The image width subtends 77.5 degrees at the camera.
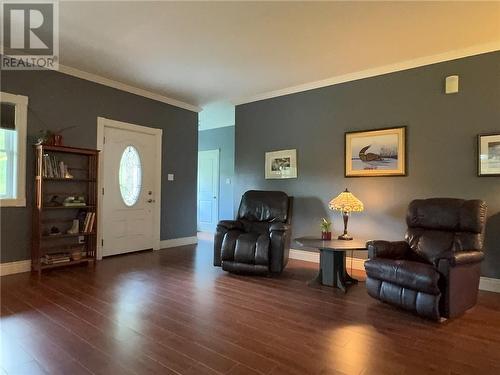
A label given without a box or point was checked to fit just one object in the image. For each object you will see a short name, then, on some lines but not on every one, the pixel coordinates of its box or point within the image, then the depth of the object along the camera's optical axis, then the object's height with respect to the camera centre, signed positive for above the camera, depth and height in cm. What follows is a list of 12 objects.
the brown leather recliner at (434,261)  242 -62
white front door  464 -6
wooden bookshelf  374 -18
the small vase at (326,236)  361 -55
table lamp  349 -17
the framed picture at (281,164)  482 +39
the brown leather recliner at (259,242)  358 -64
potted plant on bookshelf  376 +60
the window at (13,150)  365 +43
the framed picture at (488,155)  326 +38
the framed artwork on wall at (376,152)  387 +48
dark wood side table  323 -78
